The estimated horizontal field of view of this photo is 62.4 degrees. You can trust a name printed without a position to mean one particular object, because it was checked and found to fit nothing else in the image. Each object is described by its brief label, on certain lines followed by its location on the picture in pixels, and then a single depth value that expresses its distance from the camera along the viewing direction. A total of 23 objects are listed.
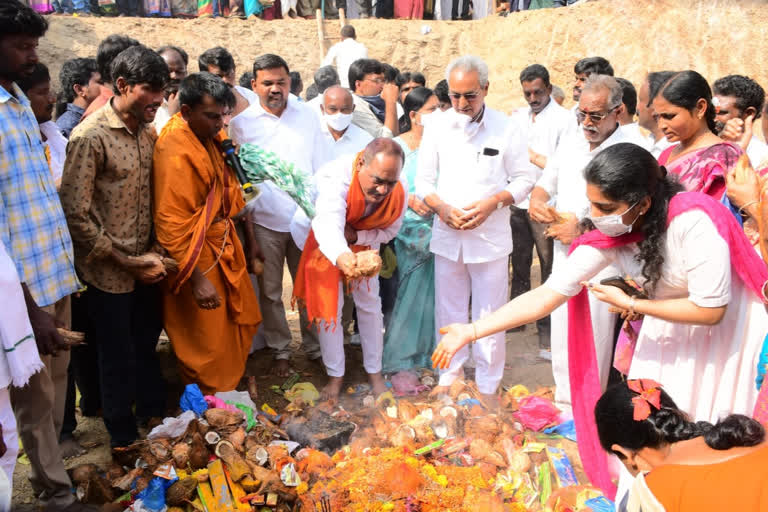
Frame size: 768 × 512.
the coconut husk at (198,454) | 3.49
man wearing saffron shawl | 4.12
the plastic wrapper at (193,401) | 3.91
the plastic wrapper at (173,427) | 3.64
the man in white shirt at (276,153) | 4.81
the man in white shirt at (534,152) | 5.94
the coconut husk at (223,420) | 3.72
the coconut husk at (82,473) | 3.34
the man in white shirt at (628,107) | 4.75
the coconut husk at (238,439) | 3.62
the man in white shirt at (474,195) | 4.40
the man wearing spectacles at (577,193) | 4.04
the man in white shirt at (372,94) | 6.44
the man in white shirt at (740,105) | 4.53
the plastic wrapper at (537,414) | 4.31
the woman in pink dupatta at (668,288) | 2.87
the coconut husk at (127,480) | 3.36
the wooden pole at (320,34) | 13.59
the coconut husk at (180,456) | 3.46
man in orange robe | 3.82
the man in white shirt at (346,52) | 9.98
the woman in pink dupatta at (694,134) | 3.36
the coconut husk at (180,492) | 3.28
